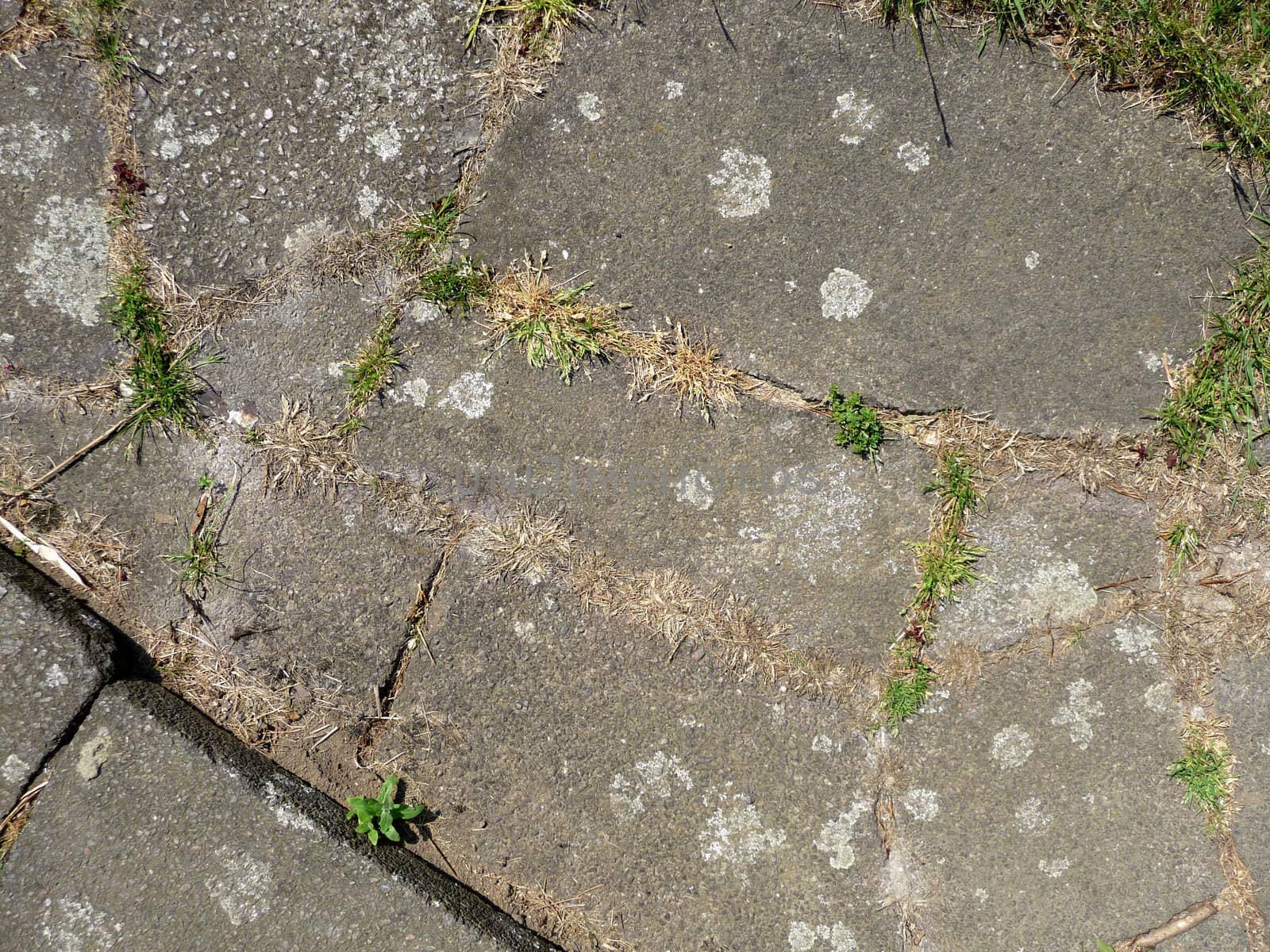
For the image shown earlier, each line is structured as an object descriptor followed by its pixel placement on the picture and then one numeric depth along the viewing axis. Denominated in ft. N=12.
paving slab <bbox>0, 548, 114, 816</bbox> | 6.79
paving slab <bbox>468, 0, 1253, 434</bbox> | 7.04
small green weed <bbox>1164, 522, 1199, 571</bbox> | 7.12
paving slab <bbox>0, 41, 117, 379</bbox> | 6.96
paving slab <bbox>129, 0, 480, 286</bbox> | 7.02
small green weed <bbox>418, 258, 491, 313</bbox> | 7.14
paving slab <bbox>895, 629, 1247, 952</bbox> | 7.09
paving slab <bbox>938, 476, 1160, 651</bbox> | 7.17
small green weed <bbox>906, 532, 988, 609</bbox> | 7.13
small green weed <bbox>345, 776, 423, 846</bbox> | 6.91
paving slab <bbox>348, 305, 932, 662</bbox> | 7.19
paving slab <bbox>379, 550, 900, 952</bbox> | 7.12
